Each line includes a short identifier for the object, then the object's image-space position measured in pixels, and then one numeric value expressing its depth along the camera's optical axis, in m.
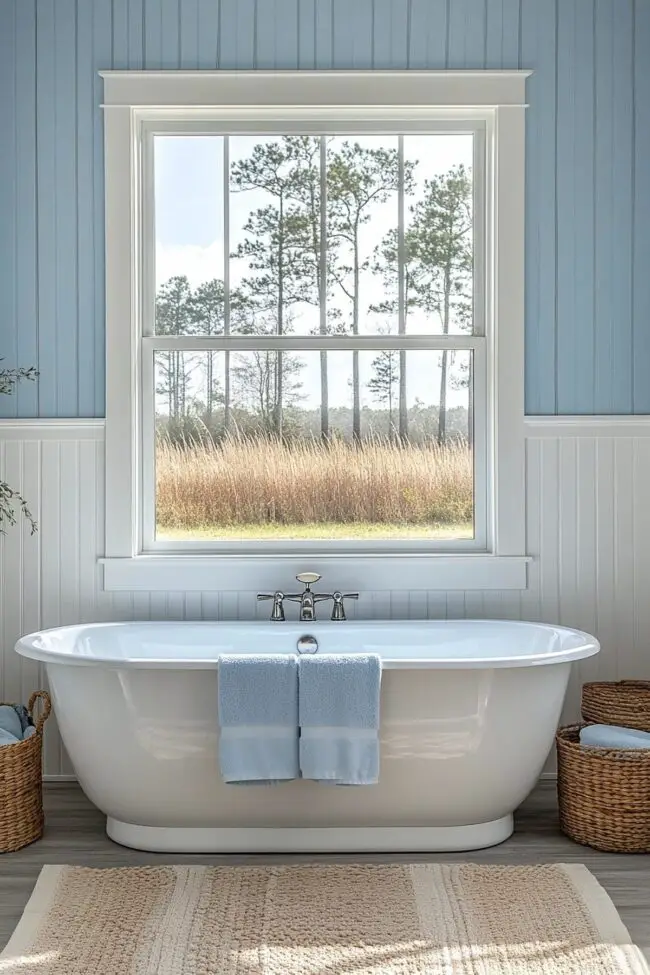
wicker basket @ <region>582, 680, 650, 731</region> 3.09
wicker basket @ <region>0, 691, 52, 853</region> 2.78
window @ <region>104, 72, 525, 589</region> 3.46
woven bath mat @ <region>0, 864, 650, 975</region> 2.14
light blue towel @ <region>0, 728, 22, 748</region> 2.87
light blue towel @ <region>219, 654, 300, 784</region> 2.56
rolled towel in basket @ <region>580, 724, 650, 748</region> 2.86
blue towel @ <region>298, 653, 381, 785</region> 2.55
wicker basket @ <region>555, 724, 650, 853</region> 2.76
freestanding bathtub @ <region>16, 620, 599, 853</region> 2.62
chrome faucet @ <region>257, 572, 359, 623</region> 3.23
